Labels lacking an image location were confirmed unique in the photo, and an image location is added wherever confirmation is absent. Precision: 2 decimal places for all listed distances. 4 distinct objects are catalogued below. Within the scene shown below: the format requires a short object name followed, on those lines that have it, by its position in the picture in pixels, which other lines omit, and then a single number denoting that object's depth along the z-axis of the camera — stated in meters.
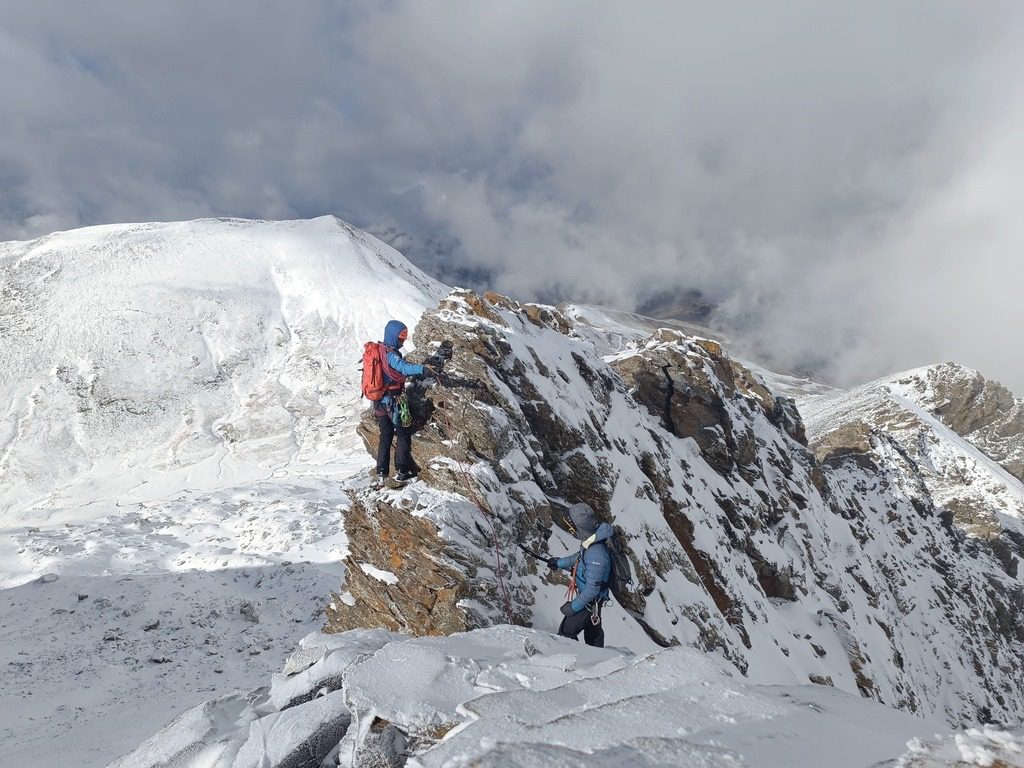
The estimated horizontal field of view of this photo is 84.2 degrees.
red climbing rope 10.71
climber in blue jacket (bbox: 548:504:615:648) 8.49
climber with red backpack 11.77
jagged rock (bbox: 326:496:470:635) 10.53
